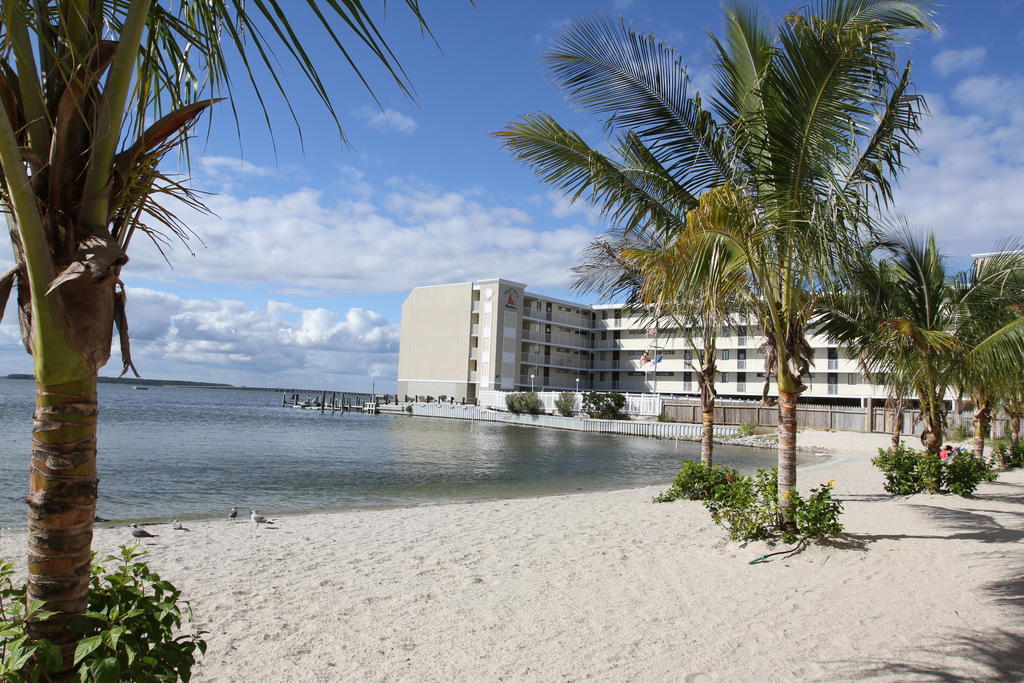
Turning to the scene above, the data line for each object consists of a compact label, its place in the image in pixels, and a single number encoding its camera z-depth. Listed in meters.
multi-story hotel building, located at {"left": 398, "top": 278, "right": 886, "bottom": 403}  64.94
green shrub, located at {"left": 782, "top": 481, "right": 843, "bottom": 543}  7.64
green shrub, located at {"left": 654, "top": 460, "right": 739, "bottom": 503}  12.49
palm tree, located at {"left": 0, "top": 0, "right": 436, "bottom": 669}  2.29
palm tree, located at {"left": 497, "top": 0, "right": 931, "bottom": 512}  6.61
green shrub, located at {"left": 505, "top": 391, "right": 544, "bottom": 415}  57.34
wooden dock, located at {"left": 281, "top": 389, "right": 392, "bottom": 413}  79.19
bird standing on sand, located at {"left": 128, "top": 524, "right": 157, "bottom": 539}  9.35
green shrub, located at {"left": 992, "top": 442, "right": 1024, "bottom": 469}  19.43
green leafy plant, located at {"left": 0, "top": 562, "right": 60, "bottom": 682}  2.27
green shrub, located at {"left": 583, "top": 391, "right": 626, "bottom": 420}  53.12
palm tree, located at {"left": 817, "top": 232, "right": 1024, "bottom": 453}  10.78
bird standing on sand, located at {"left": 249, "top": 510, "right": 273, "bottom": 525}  11.19
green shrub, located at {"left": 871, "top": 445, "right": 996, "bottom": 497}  12.07
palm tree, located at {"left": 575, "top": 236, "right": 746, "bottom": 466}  6.54
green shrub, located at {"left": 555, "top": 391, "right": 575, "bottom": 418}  55.59
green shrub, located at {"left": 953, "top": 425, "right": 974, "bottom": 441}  31.02
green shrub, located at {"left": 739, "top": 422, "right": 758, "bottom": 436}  41.62
